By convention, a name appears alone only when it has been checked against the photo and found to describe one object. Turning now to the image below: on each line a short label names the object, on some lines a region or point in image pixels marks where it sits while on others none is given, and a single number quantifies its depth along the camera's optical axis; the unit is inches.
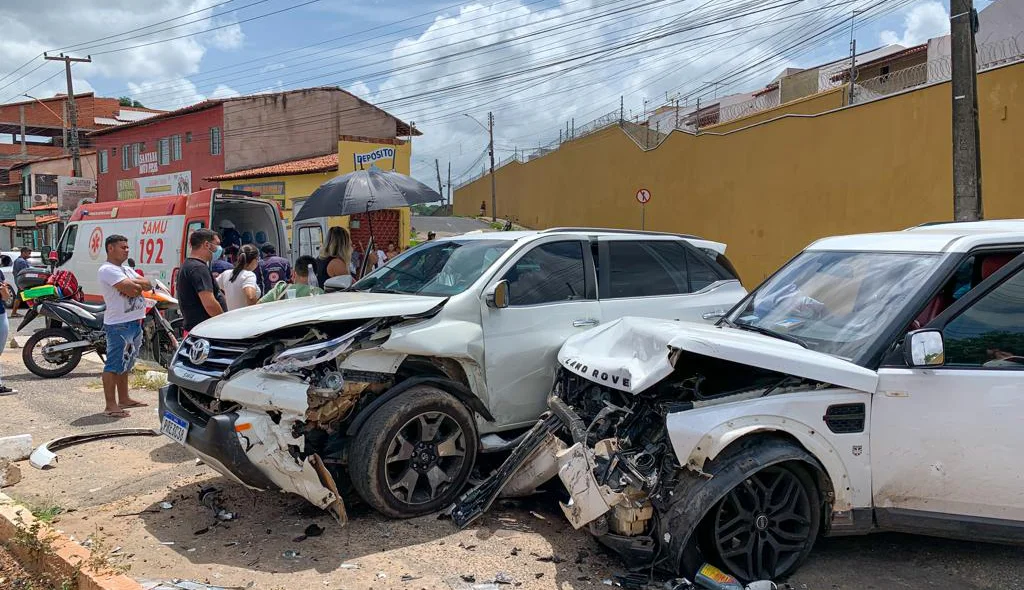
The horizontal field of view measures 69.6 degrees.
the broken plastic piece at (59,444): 216.1
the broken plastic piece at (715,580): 134.0
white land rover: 135.6
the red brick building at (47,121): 2183.8
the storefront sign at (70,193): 1446.9
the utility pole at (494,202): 1872.5
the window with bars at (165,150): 1470.2
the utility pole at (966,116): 330.6
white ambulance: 455.2
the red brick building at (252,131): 1278.3
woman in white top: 287.4
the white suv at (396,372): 161.0
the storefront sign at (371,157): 895.8
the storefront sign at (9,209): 2071.9
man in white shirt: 262.2
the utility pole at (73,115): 1270.9
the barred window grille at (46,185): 1946.4
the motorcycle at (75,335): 344.2
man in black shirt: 265.4
